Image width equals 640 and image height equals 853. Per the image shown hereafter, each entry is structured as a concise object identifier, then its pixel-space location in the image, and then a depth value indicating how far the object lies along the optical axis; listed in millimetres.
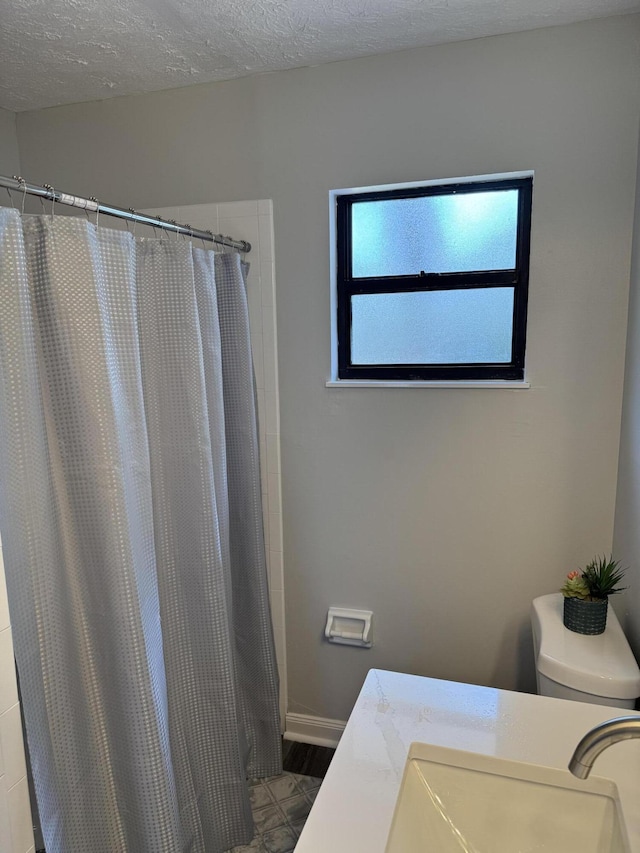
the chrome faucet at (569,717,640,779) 711
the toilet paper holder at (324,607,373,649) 2137
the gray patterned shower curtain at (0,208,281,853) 1245
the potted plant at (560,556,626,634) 1523
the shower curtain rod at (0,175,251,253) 1146
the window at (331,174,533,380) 1901
